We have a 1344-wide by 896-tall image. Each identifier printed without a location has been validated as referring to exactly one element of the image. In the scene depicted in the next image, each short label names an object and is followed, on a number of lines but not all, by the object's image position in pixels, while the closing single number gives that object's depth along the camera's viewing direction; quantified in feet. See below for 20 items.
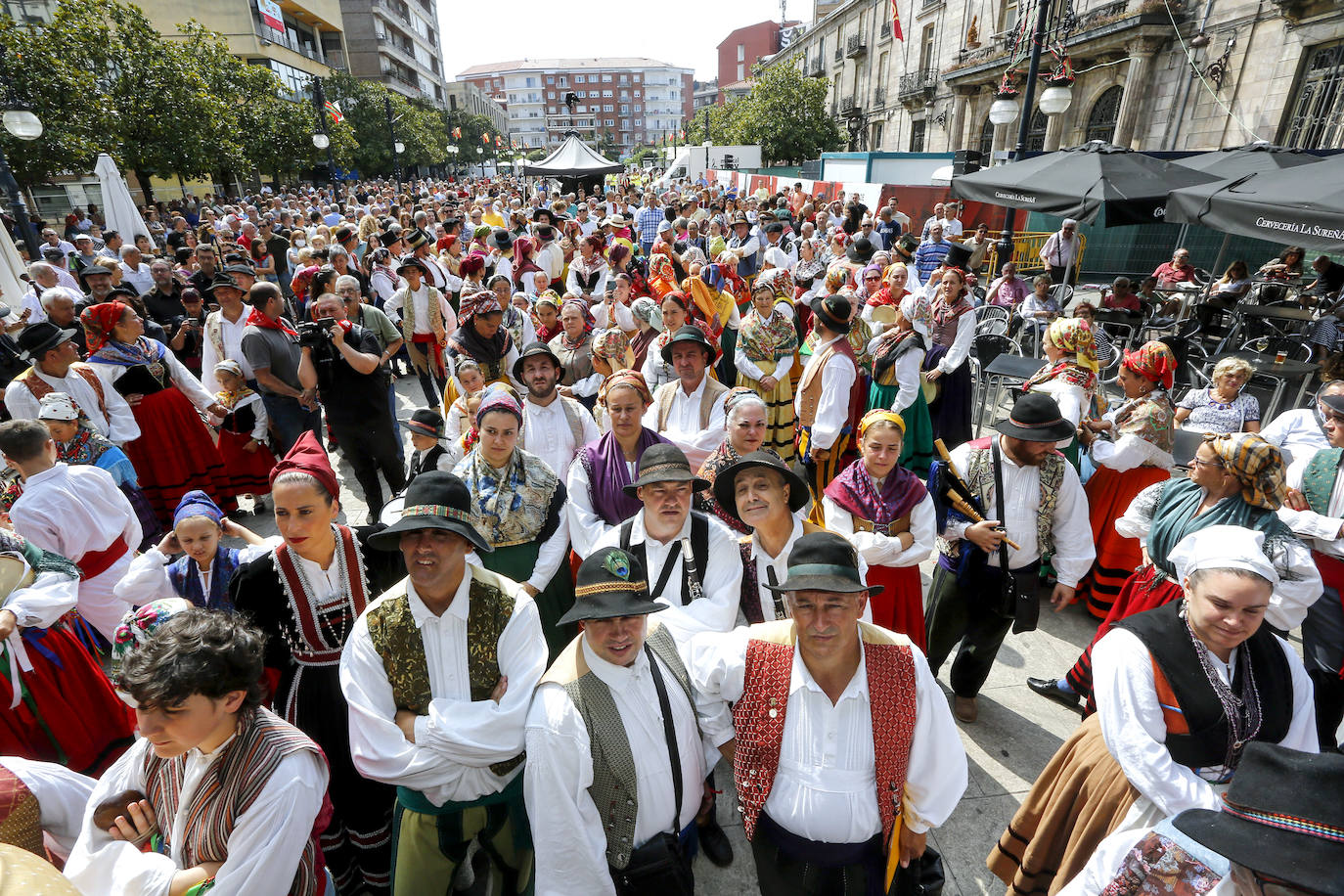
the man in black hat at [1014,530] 10.90
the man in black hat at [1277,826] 4.68
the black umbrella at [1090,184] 25.34
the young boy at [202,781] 5.52
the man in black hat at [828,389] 15.98
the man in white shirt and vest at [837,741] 6.81
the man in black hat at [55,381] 14.17
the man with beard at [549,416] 13.41
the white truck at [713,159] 121.08
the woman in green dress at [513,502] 10.82
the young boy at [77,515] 10.19
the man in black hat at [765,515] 9.40
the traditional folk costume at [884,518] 10.62
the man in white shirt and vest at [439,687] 6.91
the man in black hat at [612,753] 6.54
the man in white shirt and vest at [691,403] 14.73
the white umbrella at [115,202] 35.91
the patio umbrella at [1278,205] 18.33
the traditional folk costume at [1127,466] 13.99
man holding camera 16.58
